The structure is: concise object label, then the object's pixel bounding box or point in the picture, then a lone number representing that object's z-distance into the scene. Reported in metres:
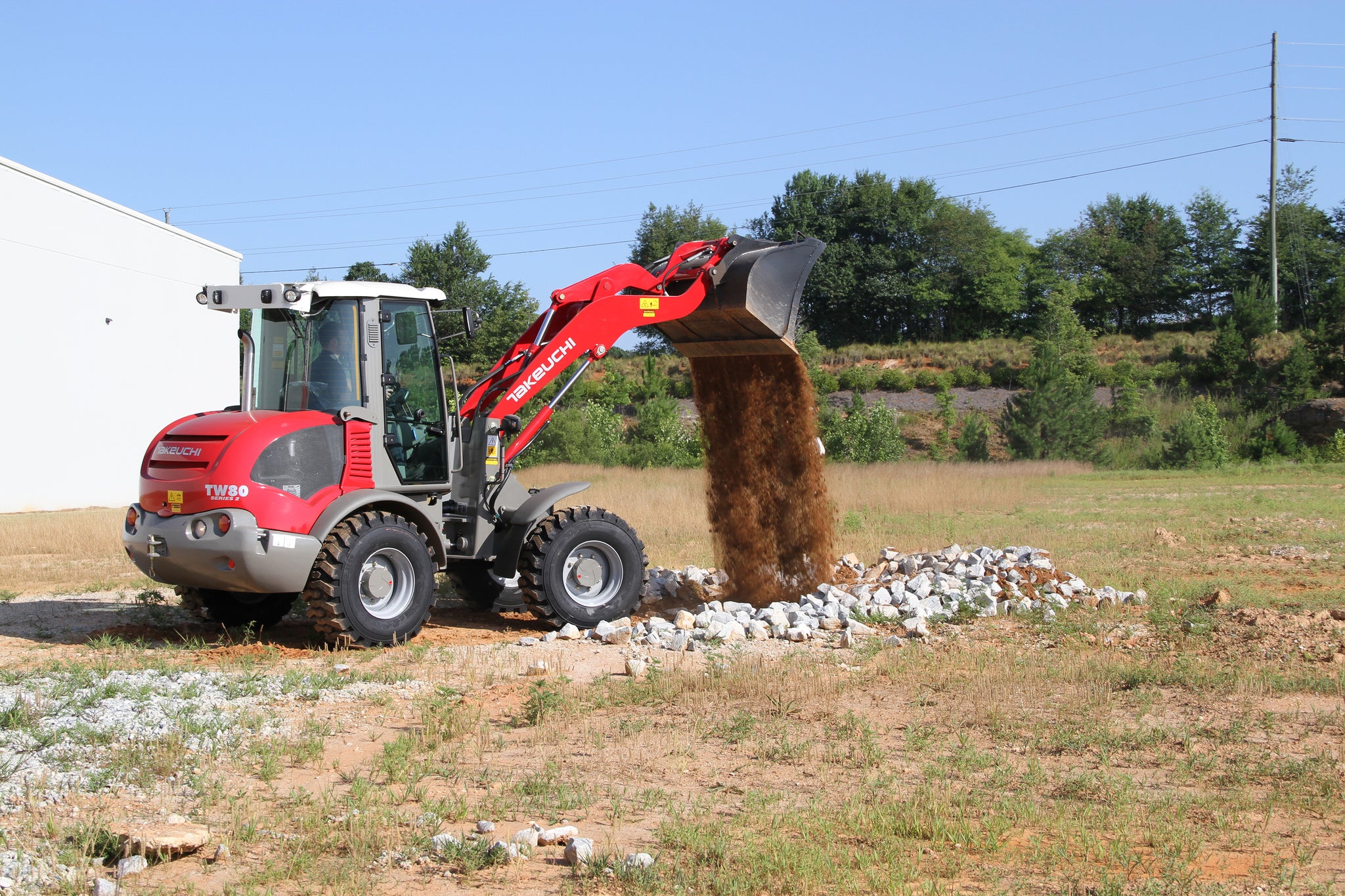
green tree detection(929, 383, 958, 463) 38.91
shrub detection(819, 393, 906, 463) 33.34
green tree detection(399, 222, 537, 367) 39.78
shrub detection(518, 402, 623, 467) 33.22
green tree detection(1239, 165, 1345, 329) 53.91
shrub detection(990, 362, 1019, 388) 47.81
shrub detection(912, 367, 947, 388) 48.16
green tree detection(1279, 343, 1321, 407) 37.66
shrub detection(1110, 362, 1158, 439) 37.25
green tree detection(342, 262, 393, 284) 52.25
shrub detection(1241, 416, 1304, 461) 35.03
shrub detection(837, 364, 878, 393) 48.62
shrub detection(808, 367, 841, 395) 43.75
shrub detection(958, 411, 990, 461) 36.16
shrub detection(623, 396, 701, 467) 33.06
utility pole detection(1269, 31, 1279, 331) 44.88
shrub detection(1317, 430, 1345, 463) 33.19
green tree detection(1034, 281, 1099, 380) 44.56
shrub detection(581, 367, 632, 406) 45.88
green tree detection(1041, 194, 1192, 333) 61.38
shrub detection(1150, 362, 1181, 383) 45.19
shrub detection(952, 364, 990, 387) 48.03
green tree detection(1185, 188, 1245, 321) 59.28
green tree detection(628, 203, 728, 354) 72.94
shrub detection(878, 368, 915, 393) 48.41
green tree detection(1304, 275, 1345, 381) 37.88
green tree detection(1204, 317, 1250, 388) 42.06
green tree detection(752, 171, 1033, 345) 62.56
